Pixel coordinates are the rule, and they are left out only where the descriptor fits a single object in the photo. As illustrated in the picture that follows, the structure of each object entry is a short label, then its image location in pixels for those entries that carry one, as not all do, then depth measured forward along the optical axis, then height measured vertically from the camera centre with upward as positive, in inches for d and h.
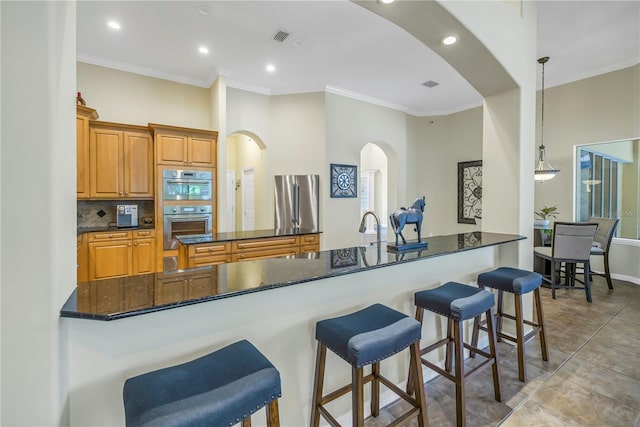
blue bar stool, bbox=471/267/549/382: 82.4 -23.5
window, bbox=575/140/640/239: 174.7 +16.9
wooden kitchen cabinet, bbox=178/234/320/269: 123.6 -18.5
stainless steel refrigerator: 201.0 +6.1
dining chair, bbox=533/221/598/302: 140.7 -17.8
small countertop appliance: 170.4 -3.1
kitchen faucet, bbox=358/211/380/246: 85.9 -4.8
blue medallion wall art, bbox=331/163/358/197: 205.5 +21.4
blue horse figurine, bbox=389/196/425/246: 83.1 -2.1
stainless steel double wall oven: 168.1 +2.8
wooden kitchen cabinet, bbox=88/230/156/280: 151.7 -23.6
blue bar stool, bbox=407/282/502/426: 65.6 -24.1
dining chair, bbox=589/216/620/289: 155.6 -15.9
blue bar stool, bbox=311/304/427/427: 48.9 -23.7
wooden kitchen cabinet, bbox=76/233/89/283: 145.5 -24.3
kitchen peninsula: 40.4 -18.4
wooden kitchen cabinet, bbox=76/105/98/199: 147.3 +31.7
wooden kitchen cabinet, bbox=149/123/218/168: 167.6 +38.3
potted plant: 174.7 -2.8
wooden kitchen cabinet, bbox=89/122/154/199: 160.4 +27.8
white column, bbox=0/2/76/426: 30.7 -0.4
